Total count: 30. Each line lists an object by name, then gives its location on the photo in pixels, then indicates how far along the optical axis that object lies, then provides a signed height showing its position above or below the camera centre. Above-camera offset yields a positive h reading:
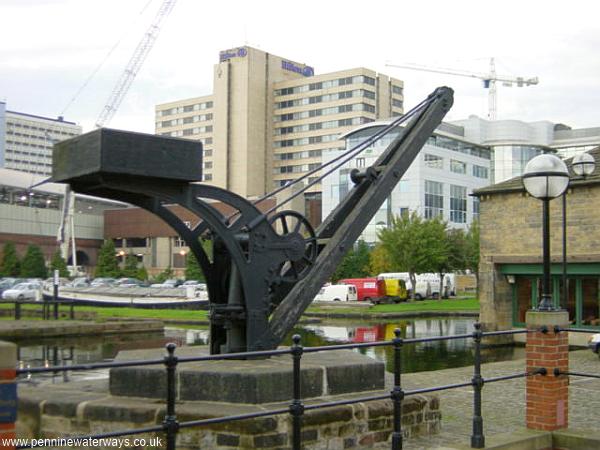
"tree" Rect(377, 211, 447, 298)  56.72 +2.12
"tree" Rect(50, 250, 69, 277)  86.50 +0.58
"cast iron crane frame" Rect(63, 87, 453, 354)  8.44 +0.19
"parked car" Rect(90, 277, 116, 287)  71.43 -1.13
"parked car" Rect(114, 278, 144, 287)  69.94 -1.18
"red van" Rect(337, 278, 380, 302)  54.66 -1.25
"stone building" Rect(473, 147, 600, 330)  27.25 +0.81
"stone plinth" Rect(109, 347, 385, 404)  8.09 -1.18
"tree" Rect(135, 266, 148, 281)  90.80 -0.39
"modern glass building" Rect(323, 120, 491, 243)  83.25 +10.67
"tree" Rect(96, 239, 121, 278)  92.25 +0.89
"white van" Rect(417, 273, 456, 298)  64.12 -0.90
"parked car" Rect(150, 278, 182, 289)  72.99 -1.15
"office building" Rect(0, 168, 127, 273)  100.00 +6.87
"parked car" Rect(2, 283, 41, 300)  55.54 -1.70
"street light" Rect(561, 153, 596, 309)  20.79 +2.93
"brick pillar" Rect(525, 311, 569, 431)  8.62 -1.14
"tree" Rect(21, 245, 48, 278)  89.81 +0.68
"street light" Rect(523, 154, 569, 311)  9.09 +1.05
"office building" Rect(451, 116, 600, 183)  100.19 +17.98
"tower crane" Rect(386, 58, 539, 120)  172.38 +42.84
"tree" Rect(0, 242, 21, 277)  89.25 +0.77
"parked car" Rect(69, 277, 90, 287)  67.64 -1.16
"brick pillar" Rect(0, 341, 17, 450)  4.13 -0.67
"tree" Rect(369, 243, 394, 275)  67.22 +0.94
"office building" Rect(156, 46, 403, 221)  129.50 +26.79
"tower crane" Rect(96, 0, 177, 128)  121.25 +32.50
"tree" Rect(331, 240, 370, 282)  71.50 +0.50
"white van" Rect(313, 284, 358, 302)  53.97 -1.52
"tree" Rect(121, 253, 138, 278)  92.25 +0.26
